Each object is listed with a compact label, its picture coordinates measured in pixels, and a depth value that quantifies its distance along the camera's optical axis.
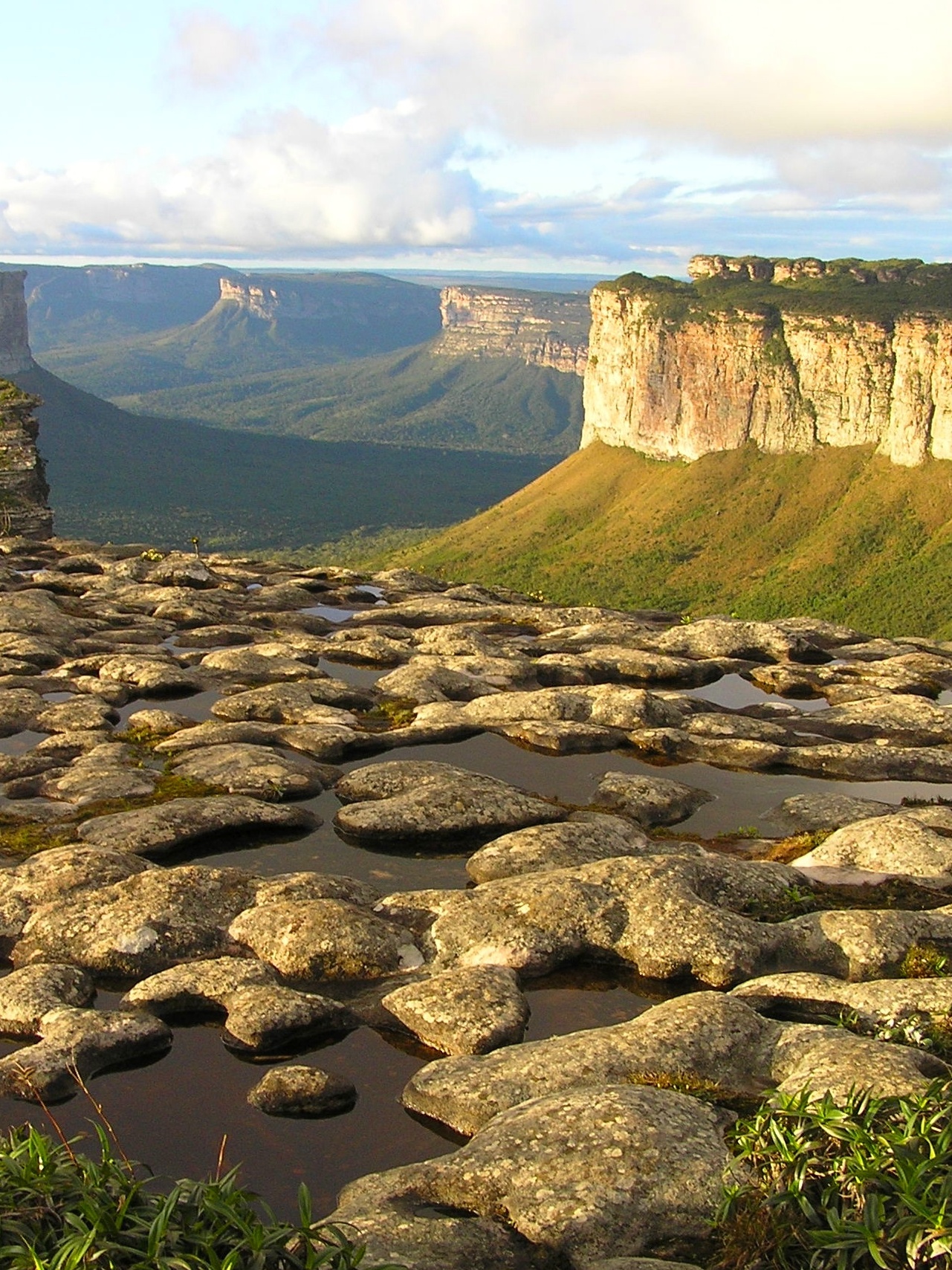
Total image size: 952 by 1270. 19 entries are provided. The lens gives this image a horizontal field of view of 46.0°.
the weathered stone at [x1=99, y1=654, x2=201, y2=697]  30.34
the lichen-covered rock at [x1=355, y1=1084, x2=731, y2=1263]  10.98
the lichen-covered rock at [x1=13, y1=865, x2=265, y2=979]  16.83
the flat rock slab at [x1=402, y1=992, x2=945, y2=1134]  12.89
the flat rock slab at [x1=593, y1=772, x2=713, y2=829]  23.22
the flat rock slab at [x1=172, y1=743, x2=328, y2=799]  23.23
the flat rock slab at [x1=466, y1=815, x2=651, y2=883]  19.84
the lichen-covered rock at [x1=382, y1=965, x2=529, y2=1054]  14.84
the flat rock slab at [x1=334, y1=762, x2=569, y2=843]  21.59
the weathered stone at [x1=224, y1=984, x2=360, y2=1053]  14.84
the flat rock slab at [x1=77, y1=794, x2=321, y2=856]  20.50
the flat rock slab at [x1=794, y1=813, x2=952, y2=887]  20.12
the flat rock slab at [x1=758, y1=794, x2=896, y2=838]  22.89
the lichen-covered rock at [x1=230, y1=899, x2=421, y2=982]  16.64
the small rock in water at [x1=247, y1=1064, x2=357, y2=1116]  13.70
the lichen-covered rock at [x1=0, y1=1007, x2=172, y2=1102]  13.45
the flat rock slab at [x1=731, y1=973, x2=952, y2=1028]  14.88
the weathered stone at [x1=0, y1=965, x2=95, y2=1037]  14.89
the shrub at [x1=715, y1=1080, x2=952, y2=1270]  9.46
